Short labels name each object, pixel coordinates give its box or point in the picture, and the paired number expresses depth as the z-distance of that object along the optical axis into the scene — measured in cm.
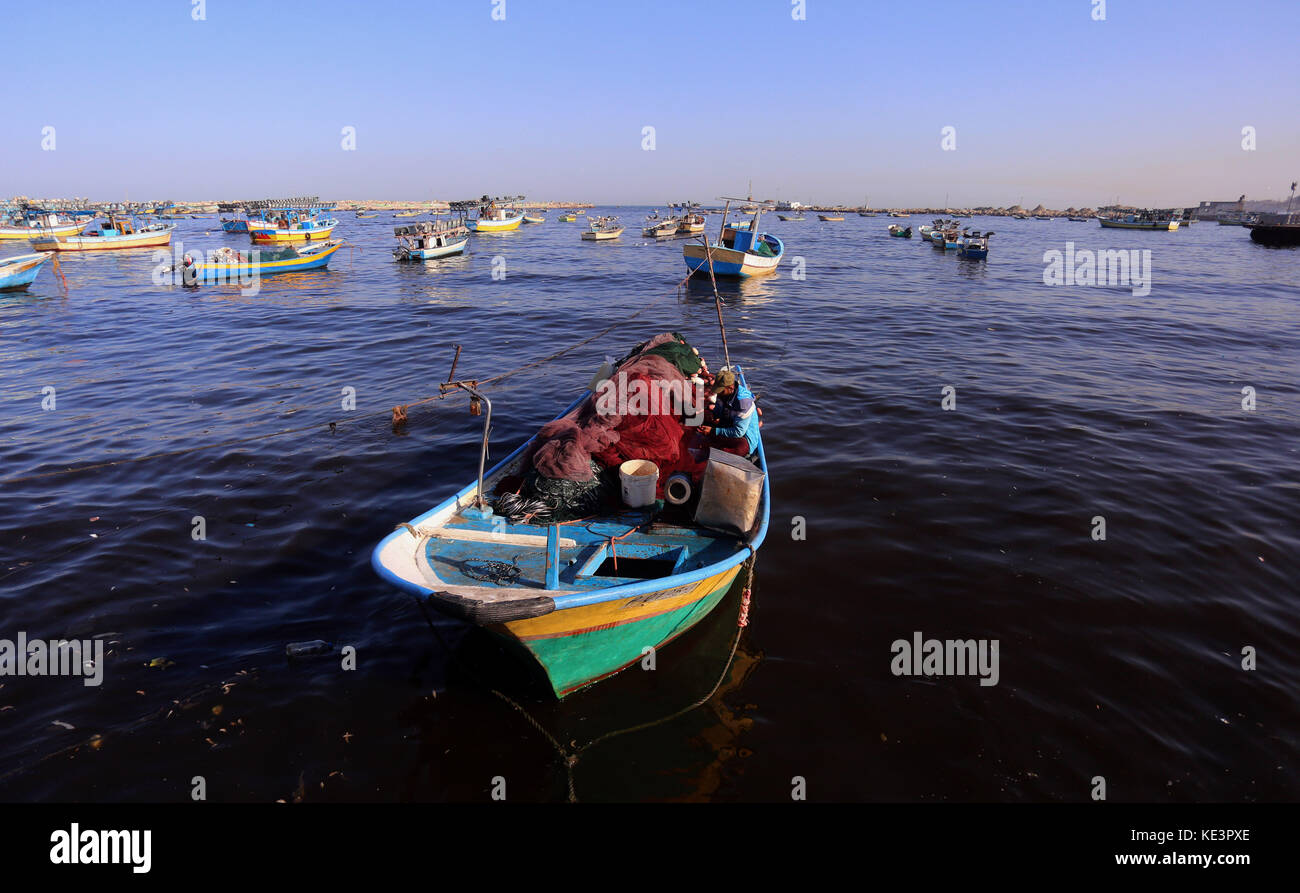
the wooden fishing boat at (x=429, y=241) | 4509
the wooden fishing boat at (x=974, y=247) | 4669
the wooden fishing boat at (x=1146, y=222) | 9550
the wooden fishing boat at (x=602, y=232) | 6962
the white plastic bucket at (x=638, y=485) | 756
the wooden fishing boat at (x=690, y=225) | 7538
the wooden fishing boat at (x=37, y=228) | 5191
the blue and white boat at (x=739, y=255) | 3503
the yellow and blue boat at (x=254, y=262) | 3516
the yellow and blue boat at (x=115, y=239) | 4906
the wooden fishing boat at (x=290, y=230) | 5131
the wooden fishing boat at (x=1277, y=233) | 6148
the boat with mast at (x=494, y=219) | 7588
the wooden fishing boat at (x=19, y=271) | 2994
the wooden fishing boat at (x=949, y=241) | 5500
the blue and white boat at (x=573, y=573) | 542
